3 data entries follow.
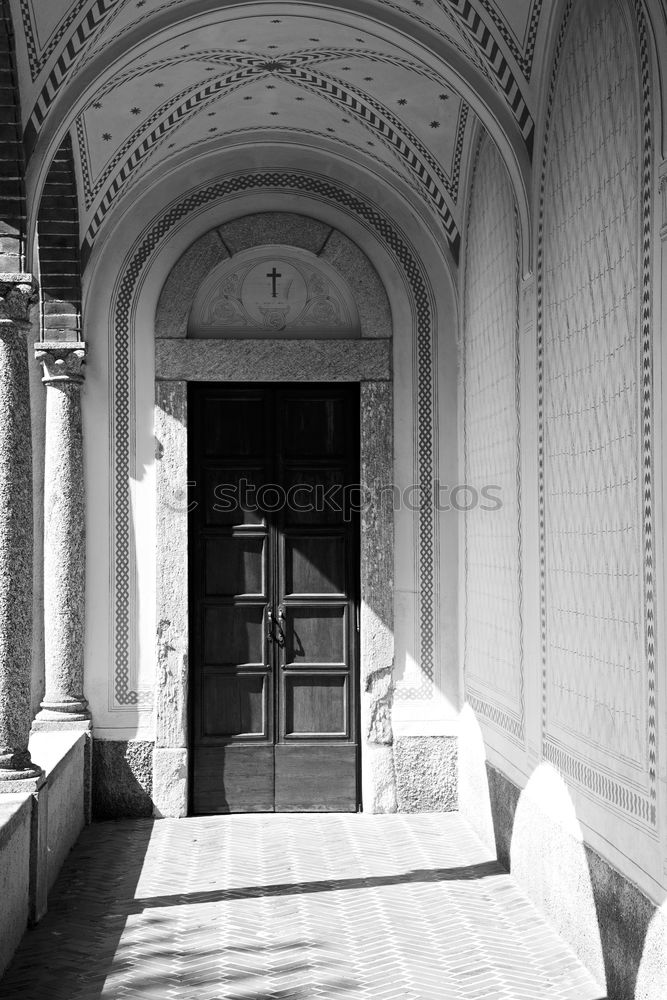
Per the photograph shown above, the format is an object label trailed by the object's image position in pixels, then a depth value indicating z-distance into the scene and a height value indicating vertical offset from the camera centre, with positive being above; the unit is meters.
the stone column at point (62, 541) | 7.75 +0.07
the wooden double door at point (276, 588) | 8.03 -0.28
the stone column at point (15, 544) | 5.39 +0.04
